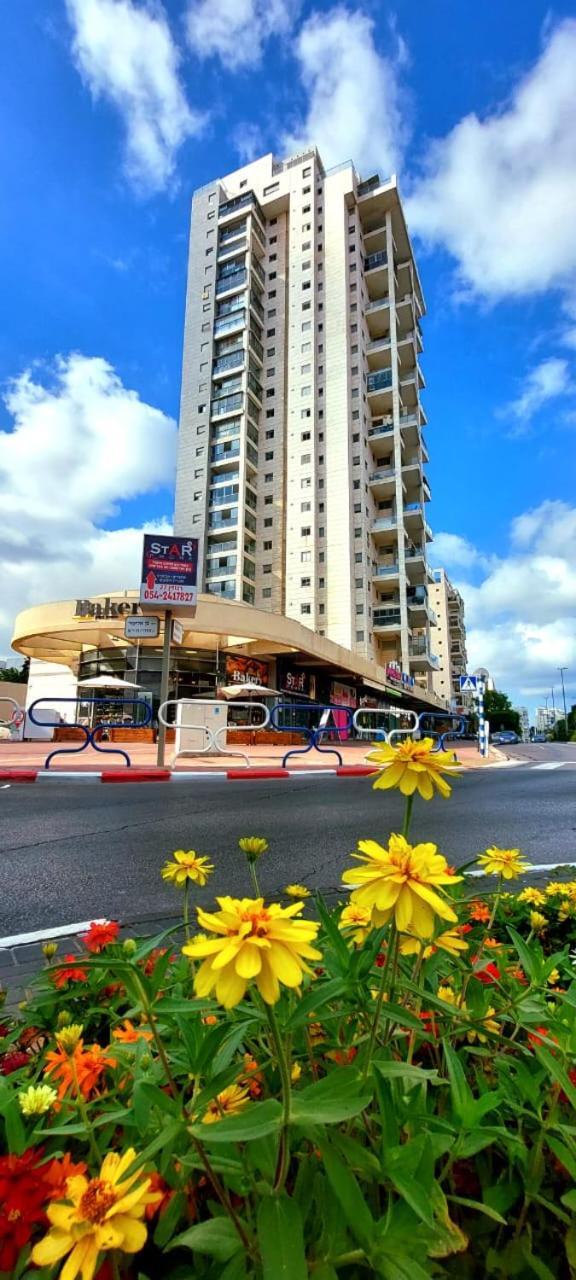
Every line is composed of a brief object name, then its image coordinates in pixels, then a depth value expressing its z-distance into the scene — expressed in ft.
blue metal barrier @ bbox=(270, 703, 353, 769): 33.42
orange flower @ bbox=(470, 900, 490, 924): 5.70
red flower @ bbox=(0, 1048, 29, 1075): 3.28
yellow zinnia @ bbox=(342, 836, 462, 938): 2.11
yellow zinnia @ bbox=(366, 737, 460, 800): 3.02
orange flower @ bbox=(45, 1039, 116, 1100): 2.75
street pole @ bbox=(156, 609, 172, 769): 33.43
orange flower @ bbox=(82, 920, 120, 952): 4.24
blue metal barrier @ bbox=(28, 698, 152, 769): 30.50
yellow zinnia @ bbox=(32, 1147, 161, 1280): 1.61
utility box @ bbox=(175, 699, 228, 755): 42.35
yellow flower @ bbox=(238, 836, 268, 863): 3.73
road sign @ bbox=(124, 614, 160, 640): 36.06
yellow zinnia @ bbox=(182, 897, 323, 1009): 1.72
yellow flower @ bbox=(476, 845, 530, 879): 4.17
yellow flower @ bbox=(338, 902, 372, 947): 3.37
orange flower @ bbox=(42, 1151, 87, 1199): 2.00
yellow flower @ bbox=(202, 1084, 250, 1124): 2.40
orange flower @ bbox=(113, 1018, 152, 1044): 3.09
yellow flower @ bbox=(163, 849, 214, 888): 3.78
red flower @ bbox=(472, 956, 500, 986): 3.78
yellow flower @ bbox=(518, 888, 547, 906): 6.38
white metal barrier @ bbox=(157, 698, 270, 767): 40.98
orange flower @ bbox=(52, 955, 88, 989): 4.12
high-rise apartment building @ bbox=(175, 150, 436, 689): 136.15
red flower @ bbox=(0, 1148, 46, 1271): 1.90
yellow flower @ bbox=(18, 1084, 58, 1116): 2.31
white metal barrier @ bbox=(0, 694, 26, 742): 68.40
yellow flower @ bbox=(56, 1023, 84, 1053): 2.89
